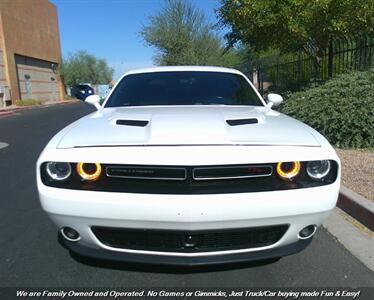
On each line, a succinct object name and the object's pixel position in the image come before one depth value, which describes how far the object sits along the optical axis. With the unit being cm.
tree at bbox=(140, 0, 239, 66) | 2631
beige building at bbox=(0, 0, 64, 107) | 3728
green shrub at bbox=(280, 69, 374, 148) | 731
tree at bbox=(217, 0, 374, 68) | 928
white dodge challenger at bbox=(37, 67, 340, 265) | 269
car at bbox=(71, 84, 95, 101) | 3454
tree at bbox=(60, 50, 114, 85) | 5531
